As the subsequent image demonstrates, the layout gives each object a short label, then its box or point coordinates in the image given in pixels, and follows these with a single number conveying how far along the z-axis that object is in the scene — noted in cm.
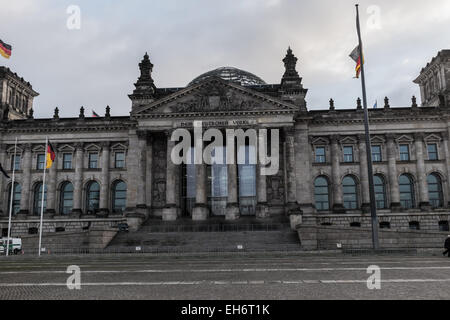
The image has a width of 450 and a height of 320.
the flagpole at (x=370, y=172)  2913
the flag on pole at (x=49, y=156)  3981
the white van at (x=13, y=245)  3738
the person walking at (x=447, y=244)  2463
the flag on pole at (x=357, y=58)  3184
